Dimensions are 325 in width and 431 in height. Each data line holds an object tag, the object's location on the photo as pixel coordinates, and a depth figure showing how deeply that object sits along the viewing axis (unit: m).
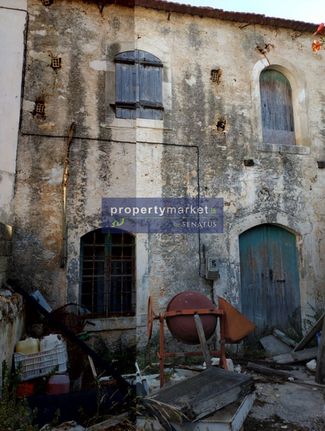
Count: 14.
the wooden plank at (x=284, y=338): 7.15
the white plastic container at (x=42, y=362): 4.77
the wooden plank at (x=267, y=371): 5.87
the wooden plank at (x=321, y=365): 5.62
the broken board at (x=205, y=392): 3.45
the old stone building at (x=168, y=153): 6.68
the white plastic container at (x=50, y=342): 5.02
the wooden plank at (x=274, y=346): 7.12
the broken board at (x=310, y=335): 6.60
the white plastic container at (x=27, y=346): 4.96
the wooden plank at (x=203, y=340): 4.63
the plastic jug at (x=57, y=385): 4.70
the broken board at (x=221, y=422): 3.42
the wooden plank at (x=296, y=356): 6.51
